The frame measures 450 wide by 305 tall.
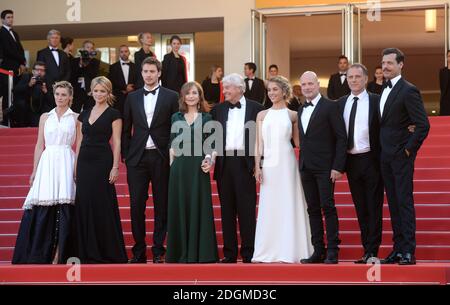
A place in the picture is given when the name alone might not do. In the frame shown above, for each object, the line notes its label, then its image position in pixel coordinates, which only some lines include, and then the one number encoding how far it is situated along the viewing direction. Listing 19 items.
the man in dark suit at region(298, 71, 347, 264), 8.58
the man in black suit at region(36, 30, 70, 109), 15.48
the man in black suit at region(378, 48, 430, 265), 8.23
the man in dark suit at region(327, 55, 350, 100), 16.45
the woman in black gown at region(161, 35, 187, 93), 15.03
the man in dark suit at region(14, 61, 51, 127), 15.20
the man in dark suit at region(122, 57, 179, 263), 9.11
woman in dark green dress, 8.84
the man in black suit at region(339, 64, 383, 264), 8.57
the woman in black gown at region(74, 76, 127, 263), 9.20
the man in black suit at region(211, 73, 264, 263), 9.02
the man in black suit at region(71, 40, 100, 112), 16.19
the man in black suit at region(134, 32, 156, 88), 14.81
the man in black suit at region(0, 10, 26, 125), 15.95
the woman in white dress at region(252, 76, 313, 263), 8.82
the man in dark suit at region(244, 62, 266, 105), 15.95
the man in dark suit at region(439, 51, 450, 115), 16.52
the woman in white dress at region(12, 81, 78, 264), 9.25
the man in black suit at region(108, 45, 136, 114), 15.62
